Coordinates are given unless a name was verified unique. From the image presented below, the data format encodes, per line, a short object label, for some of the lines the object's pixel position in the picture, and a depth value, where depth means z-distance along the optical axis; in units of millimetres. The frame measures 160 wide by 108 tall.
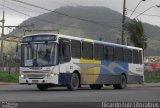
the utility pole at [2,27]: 76850
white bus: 27375
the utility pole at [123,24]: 49819
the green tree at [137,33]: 60250
